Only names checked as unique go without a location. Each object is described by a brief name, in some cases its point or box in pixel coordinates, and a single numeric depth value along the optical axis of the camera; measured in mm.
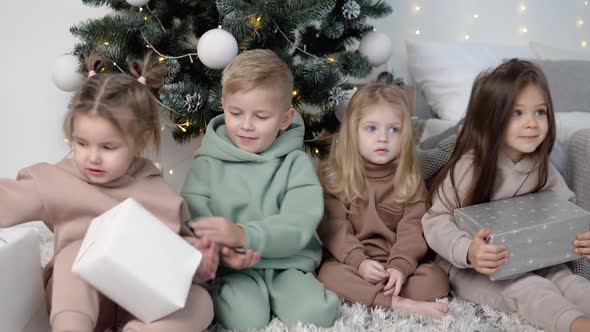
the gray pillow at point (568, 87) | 2006
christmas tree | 1608
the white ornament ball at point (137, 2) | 1680
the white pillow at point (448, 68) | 2039
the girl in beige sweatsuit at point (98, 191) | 1040
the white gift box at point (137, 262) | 938
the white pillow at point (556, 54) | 2393
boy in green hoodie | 1225
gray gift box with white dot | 1227
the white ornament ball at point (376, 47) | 1866
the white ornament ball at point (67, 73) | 1760
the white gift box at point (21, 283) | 969
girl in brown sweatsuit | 1384
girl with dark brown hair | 1231
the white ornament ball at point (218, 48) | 1536
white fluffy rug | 1201
